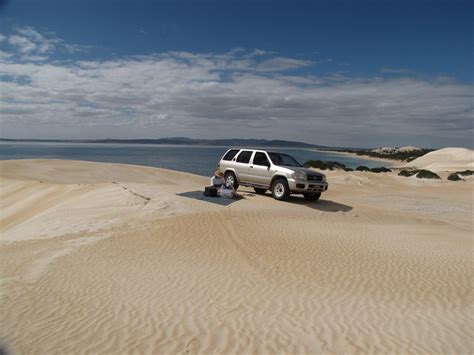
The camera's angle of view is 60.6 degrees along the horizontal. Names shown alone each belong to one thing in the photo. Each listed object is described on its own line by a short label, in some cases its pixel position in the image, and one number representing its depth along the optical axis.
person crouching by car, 17.61
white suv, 17.06
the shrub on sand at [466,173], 48.69
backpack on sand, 17.56
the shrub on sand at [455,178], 42.32
